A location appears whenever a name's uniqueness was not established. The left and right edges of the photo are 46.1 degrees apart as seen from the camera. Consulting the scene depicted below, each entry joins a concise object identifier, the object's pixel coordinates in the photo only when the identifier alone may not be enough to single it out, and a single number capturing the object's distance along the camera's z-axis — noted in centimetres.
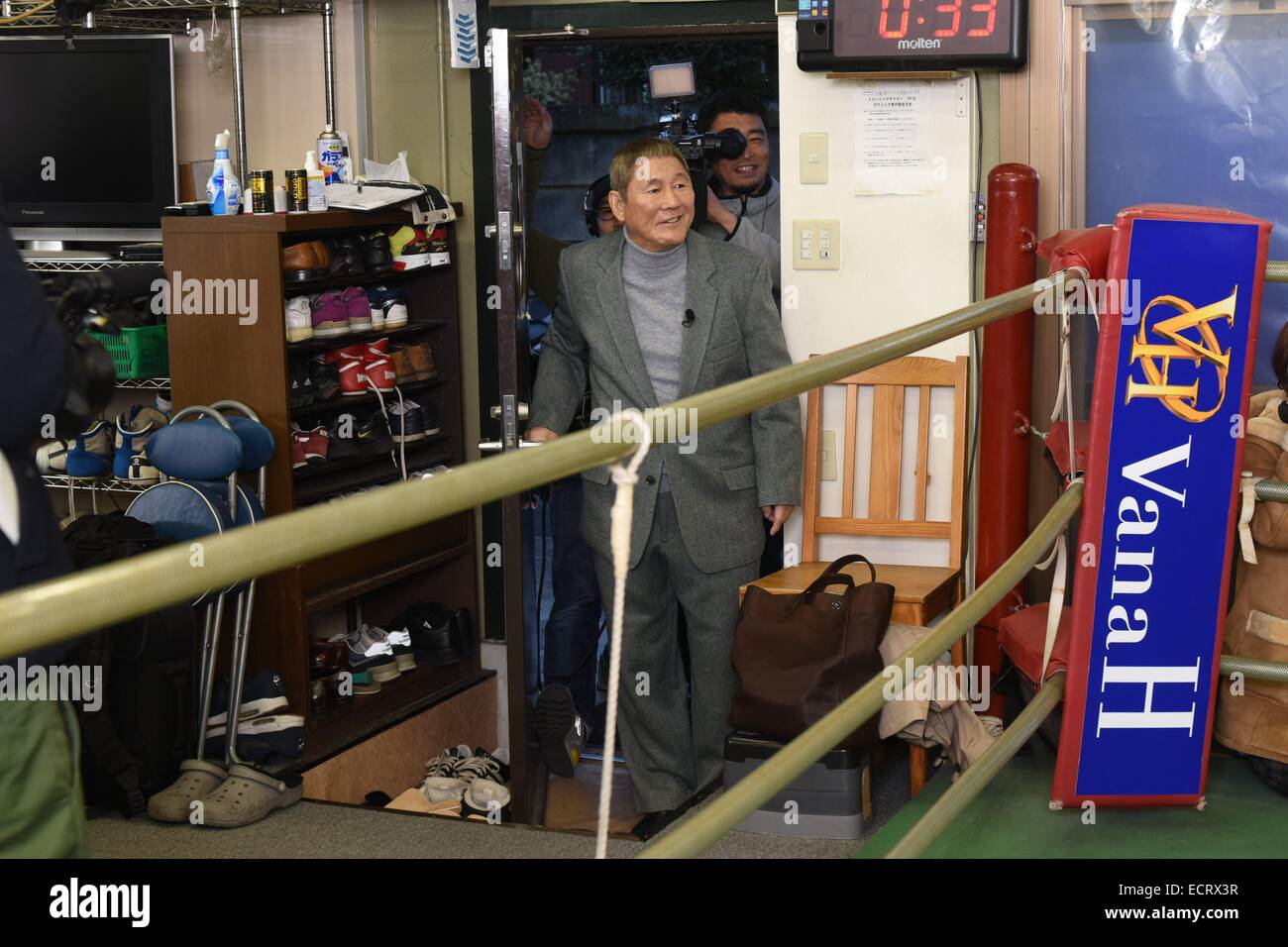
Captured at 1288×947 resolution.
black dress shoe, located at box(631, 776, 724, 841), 382
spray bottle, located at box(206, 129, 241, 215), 438
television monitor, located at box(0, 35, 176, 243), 491
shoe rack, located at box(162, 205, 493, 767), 430
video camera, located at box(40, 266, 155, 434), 185
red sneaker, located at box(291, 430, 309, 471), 449
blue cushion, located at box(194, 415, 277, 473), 409
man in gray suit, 383
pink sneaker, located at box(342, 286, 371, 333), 472
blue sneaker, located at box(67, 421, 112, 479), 470
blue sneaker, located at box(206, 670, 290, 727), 420
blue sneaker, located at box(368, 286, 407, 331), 490
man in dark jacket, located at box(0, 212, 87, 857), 170
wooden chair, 378
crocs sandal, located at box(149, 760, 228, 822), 365
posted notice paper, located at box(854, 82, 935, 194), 381
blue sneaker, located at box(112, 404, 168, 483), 464
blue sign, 254
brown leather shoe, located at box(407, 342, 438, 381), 505
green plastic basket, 452
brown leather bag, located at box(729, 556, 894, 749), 317
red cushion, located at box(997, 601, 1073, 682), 267
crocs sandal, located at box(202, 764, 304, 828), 365
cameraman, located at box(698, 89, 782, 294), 459
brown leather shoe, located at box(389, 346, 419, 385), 495
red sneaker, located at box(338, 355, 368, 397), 473
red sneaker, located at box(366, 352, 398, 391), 483
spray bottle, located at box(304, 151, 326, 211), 454
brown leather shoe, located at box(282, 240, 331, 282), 440
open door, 409
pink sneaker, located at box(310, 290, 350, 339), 458
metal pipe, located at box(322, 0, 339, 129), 502
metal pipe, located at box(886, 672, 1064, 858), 199
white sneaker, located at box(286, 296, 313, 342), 442
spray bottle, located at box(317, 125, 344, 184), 470
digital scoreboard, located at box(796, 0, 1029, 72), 362
